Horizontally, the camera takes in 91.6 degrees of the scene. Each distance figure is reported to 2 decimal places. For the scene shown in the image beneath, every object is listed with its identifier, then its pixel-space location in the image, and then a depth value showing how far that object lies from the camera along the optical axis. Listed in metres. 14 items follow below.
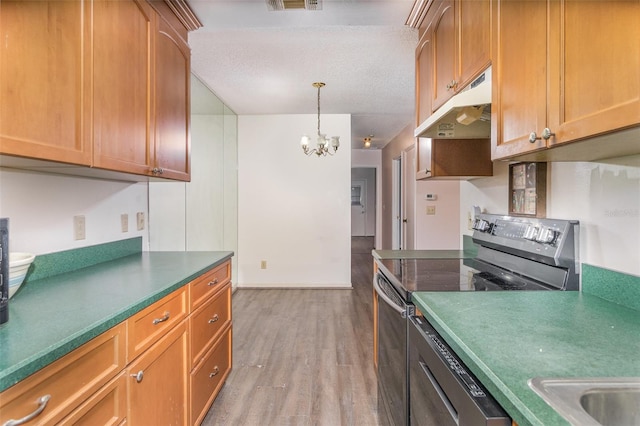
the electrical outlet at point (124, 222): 1.91
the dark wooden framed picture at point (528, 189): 1.40
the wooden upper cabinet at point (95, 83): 0.93
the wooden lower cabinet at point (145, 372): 0.75
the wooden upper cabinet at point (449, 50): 1.32
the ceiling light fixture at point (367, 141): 5.85
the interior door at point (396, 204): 5.73
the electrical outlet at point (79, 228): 1.55
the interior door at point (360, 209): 11.05
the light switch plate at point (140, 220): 2.07
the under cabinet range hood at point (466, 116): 1.24
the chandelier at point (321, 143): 3.44
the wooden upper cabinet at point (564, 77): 0.72
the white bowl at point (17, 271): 1.03
